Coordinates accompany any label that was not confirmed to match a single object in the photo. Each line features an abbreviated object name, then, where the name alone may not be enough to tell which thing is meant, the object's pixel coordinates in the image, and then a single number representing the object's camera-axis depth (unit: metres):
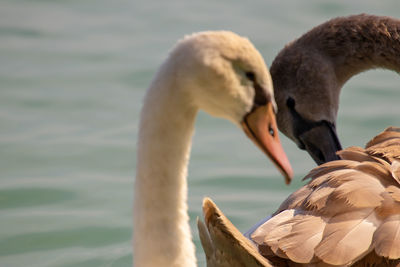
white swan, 5.26
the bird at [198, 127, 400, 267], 5.82
